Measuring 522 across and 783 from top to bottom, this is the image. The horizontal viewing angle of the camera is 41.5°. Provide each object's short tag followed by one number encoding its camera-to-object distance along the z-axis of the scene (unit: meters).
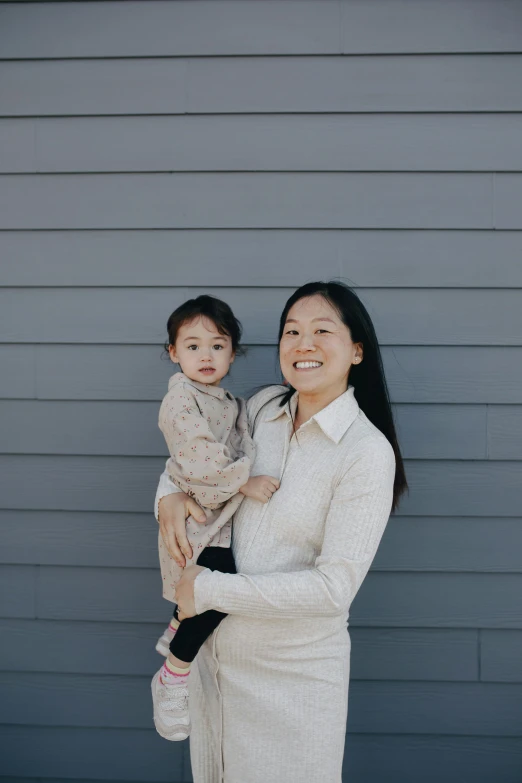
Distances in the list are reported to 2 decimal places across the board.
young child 1.71
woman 1.57
